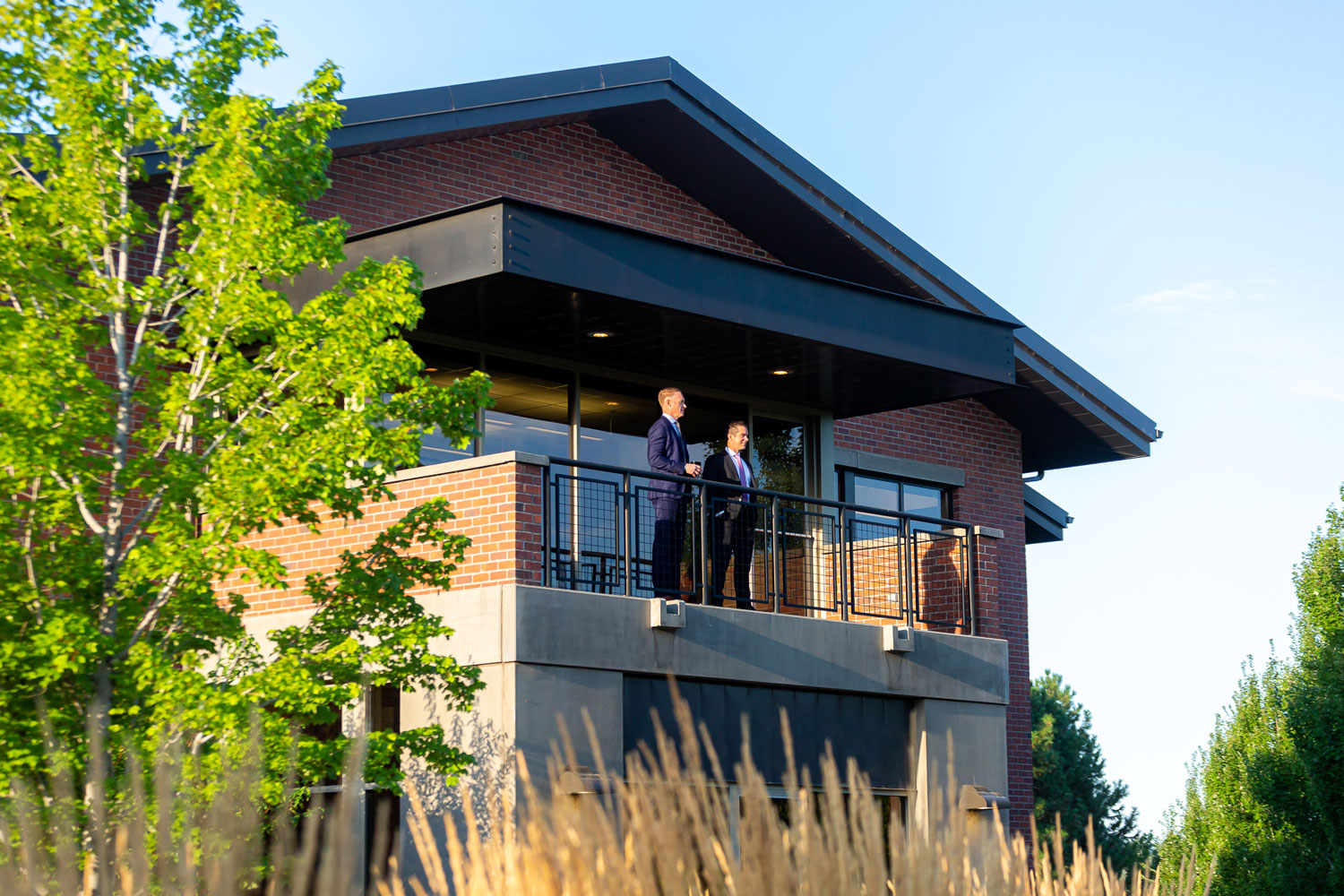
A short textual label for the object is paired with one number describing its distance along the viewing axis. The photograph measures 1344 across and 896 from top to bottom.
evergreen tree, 48.22
